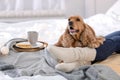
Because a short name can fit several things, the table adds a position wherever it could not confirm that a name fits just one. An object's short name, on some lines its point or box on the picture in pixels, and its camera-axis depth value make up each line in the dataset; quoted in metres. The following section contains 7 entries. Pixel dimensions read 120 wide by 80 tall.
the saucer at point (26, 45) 2.41
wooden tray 2.34
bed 2.86
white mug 2.41
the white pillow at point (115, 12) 3.43
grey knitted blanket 1.86
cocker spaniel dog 2.09
